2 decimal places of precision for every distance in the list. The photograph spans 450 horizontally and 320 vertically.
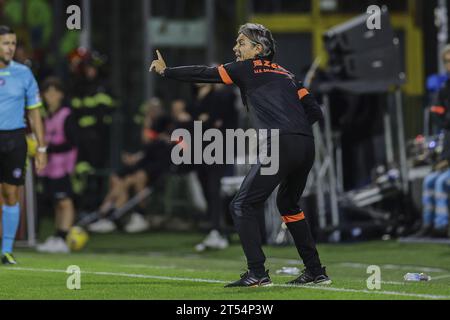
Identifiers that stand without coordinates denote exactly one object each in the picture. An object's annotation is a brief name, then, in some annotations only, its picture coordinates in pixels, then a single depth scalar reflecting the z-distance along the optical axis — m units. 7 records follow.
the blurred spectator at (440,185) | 14.16
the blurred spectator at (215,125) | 14.79
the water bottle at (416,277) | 9.95
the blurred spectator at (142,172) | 18.31
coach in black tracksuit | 8.65
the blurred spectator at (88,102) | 17.06
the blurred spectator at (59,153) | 14.86
